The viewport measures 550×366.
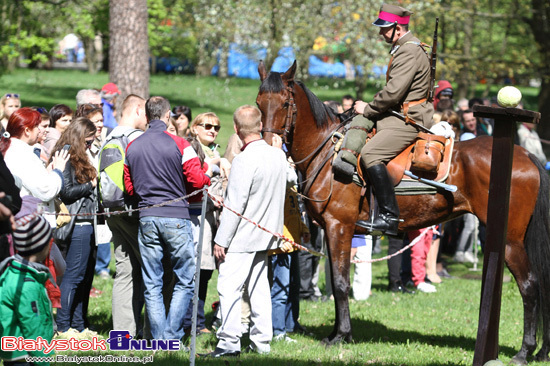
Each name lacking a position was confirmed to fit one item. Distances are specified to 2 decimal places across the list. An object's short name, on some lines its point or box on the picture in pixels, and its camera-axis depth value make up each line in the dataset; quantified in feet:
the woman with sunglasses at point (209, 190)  53.11
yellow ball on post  37.78
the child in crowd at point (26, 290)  32.99
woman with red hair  42.98
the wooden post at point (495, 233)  38.78
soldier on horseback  51.08
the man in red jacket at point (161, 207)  45.96
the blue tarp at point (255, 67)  165.07
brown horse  52.01
